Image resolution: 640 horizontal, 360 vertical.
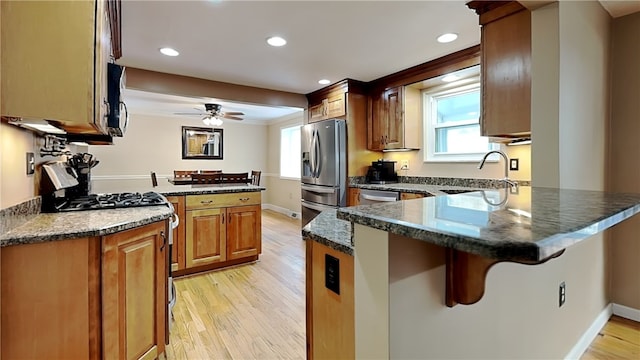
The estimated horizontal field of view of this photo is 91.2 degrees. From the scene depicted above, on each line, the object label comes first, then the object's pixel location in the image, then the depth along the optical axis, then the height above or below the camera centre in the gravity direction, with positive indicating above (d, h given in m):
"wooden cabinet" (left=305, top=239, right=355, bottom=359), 1.04 -0.47
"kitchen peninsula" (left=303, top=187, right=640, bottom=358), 0.60 -0.23
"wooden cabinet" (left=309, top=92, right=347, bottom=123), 4.31 +1.00
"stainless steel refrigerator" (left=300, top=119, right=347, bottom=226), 4.24 +0.17
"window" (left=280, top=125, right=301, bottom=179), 7.04 +0.58
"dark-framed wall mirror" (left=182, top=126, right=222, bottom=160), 7.02 +0.79
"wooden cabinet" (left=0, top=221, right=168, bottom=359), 1.25 -0.52
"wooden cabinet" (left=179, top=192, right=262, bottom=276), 3.13 -0.56
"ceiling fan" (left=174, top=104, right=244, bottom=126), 5.15 +1.08
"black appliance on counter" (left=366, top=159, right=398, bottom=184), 4.32 +0.05
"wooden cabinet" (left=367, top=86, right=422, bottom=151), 3.93 +0.76
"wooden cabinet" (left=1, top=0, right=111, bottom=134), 1.25 +0.49
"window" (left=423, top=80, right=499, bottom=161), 3.50 +0.63
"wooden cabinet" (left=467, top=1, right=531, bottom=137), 2.02 +0.74
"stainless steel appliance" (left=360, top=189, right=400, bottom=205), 3.49 -0.22
